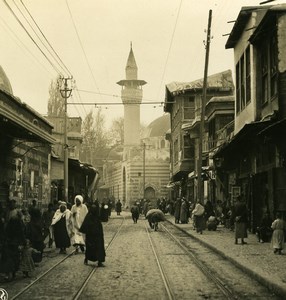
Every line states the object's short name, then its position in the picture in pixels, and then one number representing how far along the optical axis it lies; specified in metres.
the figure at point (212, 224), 27.50
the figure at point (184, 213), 35.16
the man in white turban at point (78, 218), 17.08
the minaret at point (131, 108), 88.97
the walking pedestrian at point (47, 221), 18.66
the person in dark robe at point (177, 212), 36.34
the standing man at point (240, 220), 18.80
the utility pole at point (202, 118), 26.33
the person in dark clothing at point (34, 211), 13.44
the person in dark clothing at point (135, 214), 38.08
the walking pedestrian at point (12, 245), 11.12
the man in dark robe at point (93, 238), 13.73
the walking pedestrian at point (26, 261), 11.69
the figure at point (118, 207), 55.09
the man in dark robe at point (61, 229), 16.95
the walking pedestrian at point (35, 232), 13.43
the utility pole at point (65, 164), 30.46
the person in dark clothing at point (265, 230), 19.09
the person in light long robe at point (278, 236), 15.33
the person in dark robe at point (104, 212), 40.28
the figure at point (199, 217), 25.64
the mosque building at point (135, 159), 75.88
